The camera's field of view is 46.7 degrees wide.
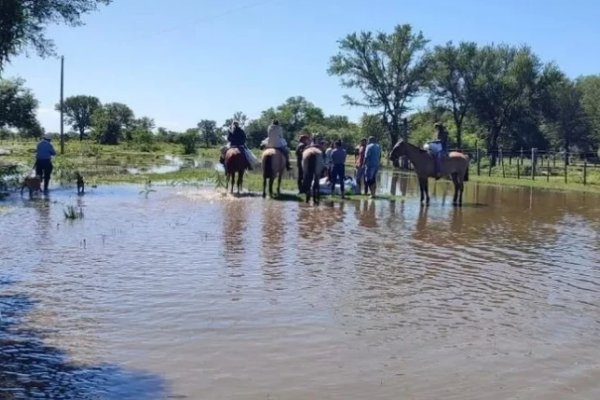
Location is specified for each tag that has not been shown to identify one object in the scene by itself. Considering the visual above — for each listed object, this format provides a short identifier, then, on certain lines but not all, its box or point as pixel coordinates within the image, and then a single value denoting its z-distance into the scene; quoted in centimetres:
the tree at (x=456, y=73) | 5938
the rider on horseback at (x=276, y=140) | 2154
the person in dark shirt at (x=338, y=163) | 2225
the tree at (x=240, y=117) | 8924
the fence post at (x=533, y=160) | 3714
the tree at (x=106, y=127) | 8354
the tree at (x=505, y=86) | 5794
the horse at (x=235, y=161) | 2155
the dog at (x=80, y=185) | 2119
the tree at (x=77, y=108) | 13912
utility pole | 5352
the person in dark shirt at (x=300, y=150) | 2241
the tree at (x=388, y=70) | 6153
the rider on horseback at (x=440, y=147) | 2147
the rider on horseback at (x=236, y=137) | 2231
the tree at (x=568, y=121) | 7356
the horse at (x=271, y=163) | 2106
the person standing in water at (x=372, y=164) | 2206
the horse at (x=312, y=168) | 2023
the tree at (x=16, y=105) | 5122
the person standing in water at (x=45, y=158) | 2167
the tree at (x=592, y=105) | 6994
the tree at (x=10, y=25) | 737
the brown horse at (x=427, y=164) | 2144
